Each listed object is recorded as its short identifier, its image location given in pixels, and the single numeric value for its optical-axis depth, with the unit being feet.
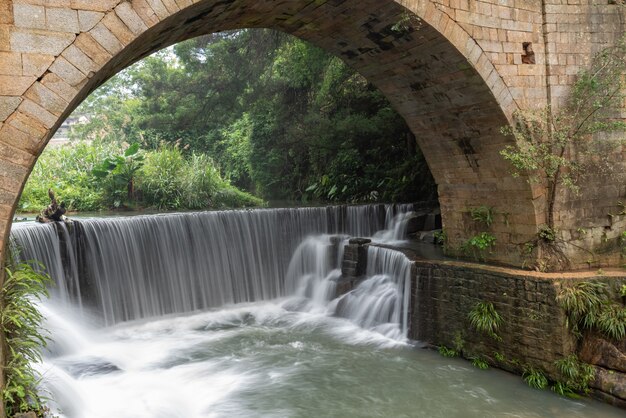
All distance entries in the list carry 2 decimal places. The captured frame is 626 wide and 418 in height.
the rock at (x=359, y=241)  31.97
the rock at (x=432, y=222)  36.29
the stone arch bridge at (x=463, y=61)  19.92
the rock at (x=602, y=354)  19.45
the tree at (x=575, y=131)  22.93
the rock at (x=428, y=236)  33.10
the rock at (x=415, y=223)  36.17
